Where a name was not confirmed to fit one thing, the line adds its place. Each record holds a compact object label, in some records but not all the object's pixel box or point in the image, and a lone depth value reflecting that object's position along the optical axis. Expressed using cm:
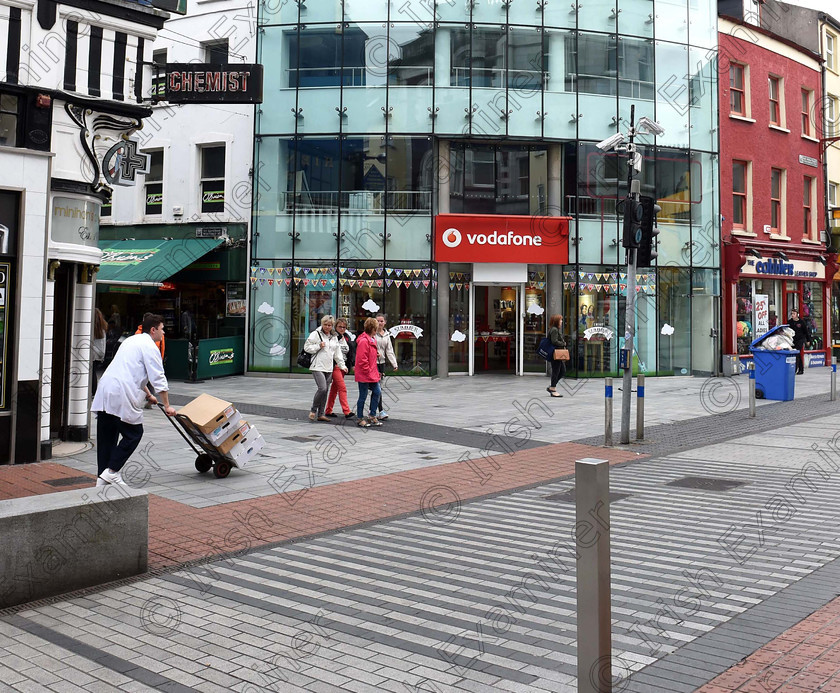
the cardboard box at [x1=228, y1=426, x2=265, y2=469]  945
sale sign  2758
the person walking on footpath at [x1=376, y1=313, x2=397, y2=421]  1505
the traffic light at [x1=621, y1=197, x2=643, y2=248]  1212
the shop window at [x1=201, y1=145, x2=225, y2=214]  2448
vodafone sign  2317
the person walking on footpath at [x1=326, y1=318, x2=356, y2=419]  1451
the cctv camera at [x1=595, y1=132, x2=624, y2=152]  1324
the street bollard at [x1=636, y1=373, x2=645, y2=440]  1265
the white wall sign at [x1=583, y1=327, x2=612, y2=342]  2395
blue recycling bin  1848
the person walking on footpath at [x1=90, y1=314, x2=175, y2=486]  780
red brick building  2652
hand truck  930
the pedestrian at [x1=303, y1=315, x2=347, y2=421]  1421
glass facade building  2328
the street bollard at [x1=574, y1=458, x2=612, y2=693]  354
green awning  2230
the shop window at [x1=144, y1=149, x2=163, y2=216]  2550
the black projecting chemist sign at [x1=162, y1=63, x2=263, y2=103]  1307
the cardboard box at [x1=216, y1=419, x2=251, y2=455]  932
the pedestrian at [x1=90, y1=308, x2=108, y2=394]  1439
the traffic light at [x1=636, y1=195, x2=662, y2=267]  1212
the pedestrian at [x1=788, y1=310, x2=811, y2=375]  2489
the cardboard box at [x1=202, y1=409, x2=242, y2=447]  920
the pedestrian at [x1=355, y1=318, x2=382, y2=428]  1387
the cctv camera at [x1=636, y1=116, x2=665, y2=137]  1312
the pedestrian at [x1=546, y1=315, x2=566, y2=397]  1917
